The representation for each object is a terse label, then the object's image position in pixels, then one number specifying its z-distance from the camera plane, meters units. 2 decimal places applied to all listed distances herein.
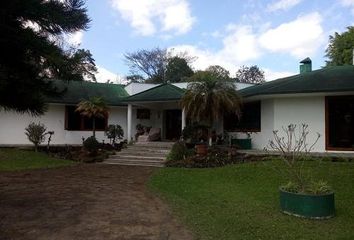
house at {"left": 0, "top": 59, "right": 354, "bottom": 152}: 17.23
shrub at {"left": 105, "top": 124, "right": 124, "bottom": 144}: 21.64
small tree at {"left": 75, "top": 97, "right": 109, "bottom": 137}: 20.28
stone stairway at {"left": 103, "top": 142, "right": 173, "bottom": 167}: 17.88
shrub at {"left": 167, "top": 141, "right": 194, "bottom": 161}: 17.41
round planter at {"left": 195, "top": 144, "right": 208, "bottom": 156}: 17.23
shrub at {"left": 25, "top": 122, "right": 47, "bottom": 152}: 20.53
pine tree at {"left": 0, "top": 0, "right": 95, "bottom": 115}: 7.41
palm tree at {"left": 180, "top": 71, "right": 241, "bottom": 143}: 17.59
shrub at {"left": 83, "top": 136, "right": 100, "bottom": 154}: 19.25
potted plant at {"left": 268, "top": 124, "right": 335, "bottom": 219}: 7.71
